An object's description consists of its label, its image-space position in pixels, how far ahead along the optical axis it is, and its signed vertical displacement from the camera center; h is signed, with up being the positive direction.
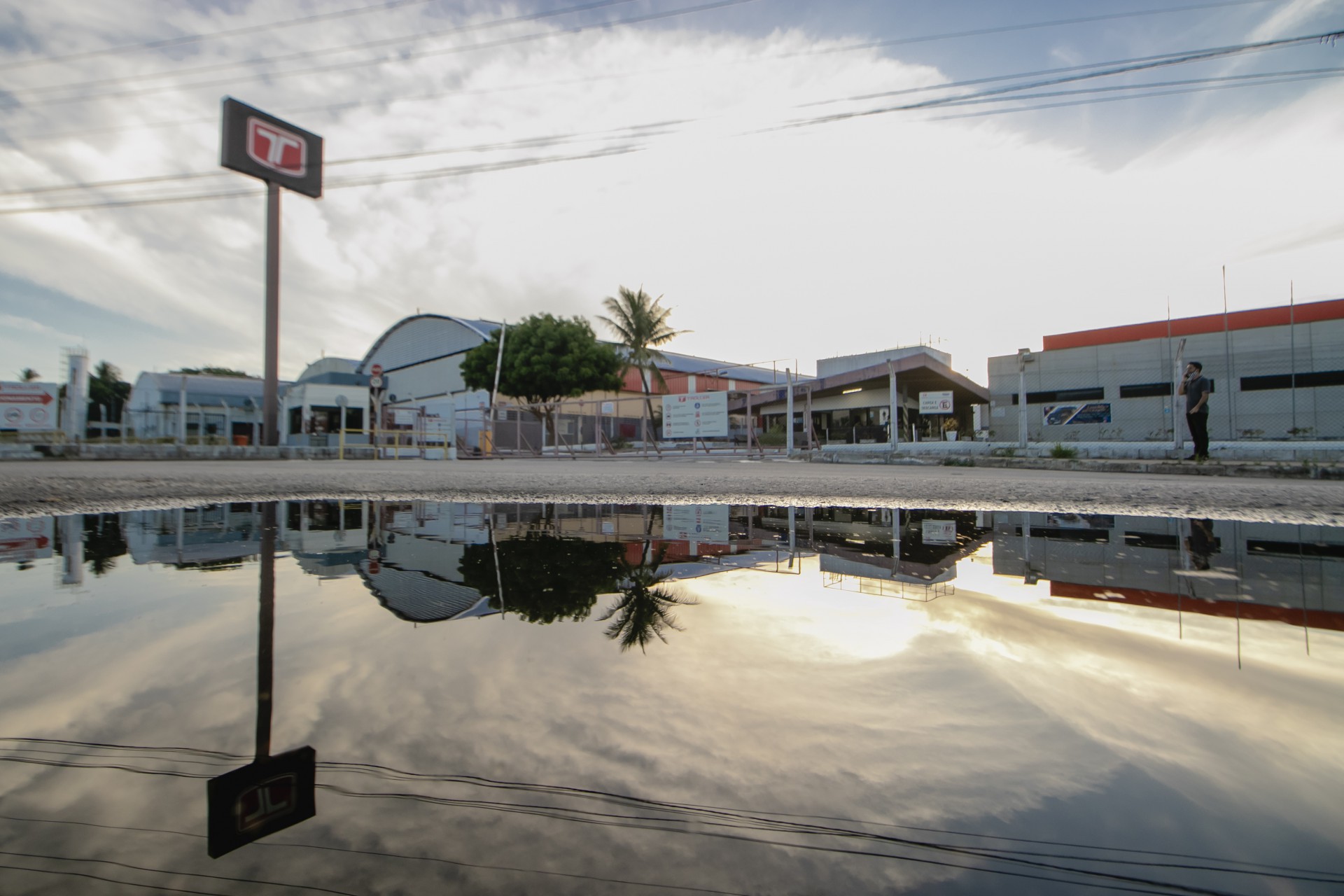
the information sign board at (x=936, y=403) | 24.69 +2.38
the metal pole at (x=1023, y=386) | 13.70 +1.67
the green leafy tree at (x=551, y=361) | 34.97 +5.93
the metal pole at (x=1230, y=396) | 28.25 +2.90
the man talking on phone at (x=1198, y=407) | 9.52 +0.83
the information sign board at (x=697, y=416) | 15.86 +1.28
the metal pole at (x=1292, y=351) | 27.64 +4.74
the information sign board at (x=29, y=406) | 21.27 +2.25
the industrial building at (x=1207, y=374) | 27.19 +3.83
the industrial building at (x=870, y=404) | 30.20 +3.43
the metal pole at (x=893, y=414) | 14.94 +1.25
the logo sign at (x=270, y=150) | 20.70 +10.78
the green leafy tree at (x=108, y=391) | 56.72 +7.29
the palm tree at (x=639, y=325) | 41.84 +9.29
